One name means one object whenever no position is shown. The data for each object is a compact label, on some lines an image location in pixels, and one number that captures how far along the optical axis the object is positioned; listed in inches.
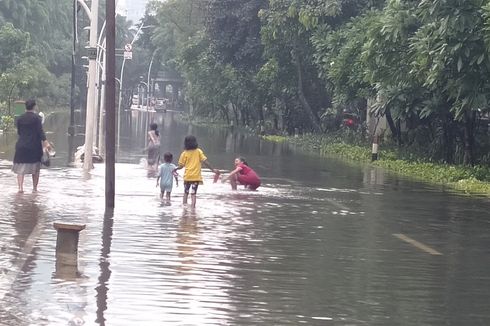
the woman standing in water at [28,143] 732.7
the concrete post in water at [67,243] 430.0
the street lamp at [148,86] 4993.1
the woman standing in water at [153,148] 1155.2
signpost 2331.4
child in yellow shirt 717.9
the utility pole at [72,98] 1860.2
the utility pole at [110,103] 657.0
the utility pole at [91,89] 1015.0
